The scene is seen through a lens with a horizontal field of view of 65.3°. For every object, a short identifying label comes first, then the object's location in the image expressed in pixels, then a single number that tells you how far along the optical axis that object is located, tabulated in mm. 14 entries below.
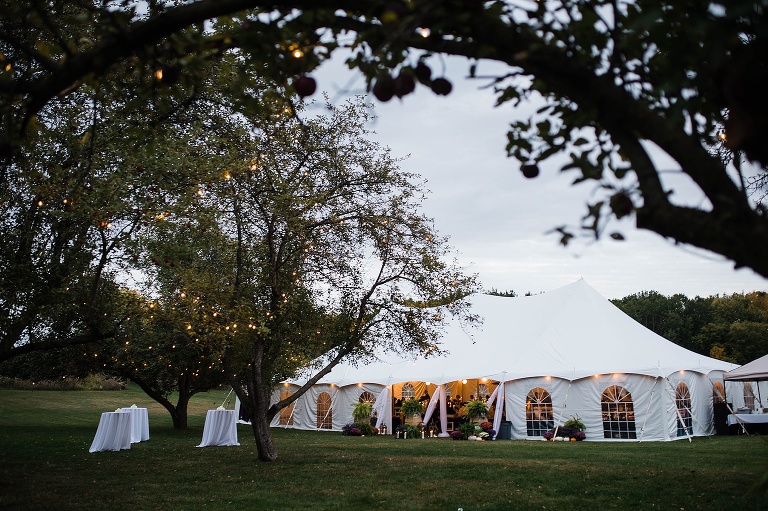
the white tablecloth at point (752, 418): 17953
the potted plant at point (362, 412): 21281
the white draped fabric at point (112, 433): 13758
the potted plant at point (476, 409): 18891
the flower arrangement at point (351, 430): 20391
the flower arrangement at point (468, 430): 18312
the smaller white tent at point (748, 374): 16906
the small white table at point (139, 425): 16142
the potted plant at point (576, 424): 17484
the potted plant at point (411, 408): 20703
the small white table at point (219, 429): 15320
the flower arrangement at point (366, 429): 20594
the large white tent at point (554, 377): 17297
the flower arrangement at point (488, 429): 17978
